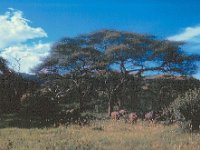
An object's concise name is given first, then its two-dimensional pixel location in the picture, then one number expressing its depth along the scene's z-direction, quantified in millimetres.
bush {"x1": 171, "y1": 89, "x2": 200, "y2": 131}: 22766
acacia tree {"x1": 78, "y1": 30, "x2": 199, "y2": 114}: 42156
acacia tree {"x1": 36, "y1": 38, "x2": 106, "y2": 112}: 43656
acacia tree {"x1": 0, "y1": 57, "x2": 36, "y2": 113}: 37594
